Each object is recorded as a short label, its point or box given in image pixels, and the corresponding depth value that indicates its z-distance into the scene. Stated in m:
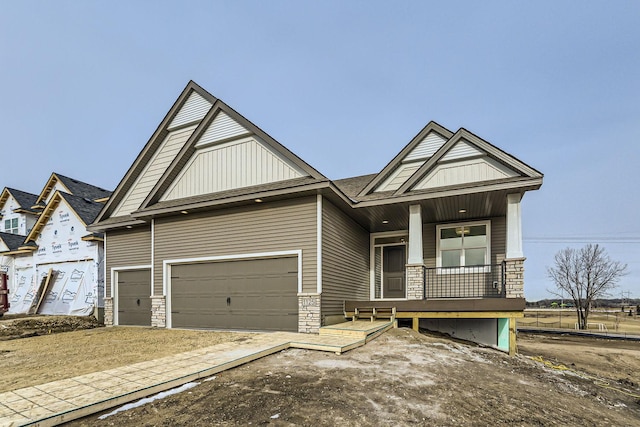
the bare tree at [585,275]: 26.88
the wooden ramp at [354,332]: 7.83
